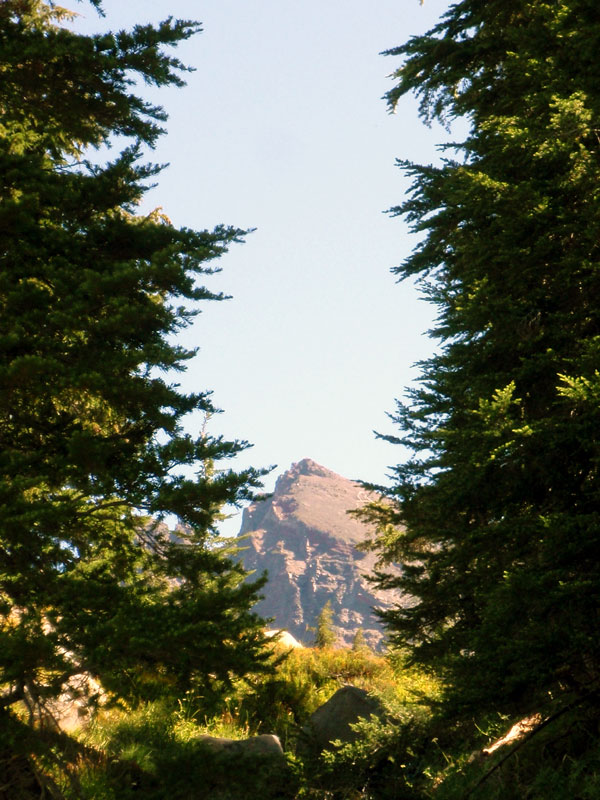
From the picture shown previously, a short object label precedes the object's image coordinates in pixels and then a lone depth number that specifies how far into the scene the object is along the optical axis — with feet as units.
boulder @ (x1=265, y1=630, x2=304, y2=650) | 124.96
